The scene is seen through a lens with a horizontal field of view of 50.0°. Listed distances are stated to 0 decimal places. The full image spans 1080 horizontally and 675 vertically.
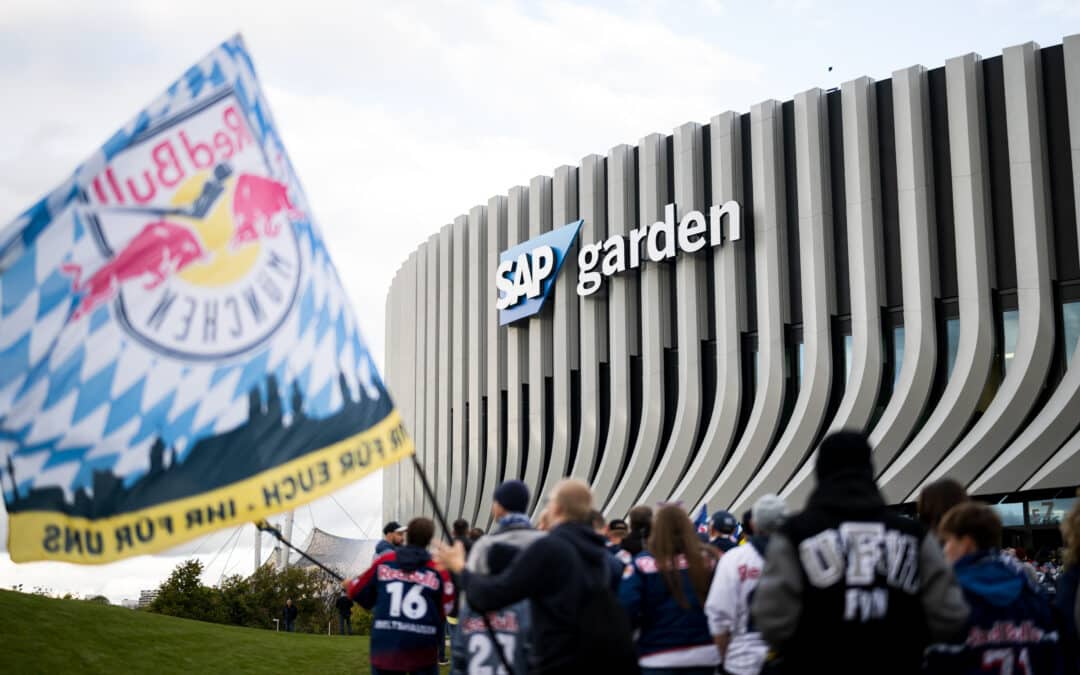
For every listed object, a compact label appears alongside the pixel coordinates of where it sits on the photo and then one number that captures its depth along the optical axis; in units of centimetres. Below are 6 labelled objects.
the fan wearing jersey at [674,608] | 755
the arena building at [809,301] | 2684
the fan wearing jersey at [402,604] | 911
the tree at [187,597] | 2936
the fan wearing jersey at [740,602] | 729
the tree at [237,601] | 3159
